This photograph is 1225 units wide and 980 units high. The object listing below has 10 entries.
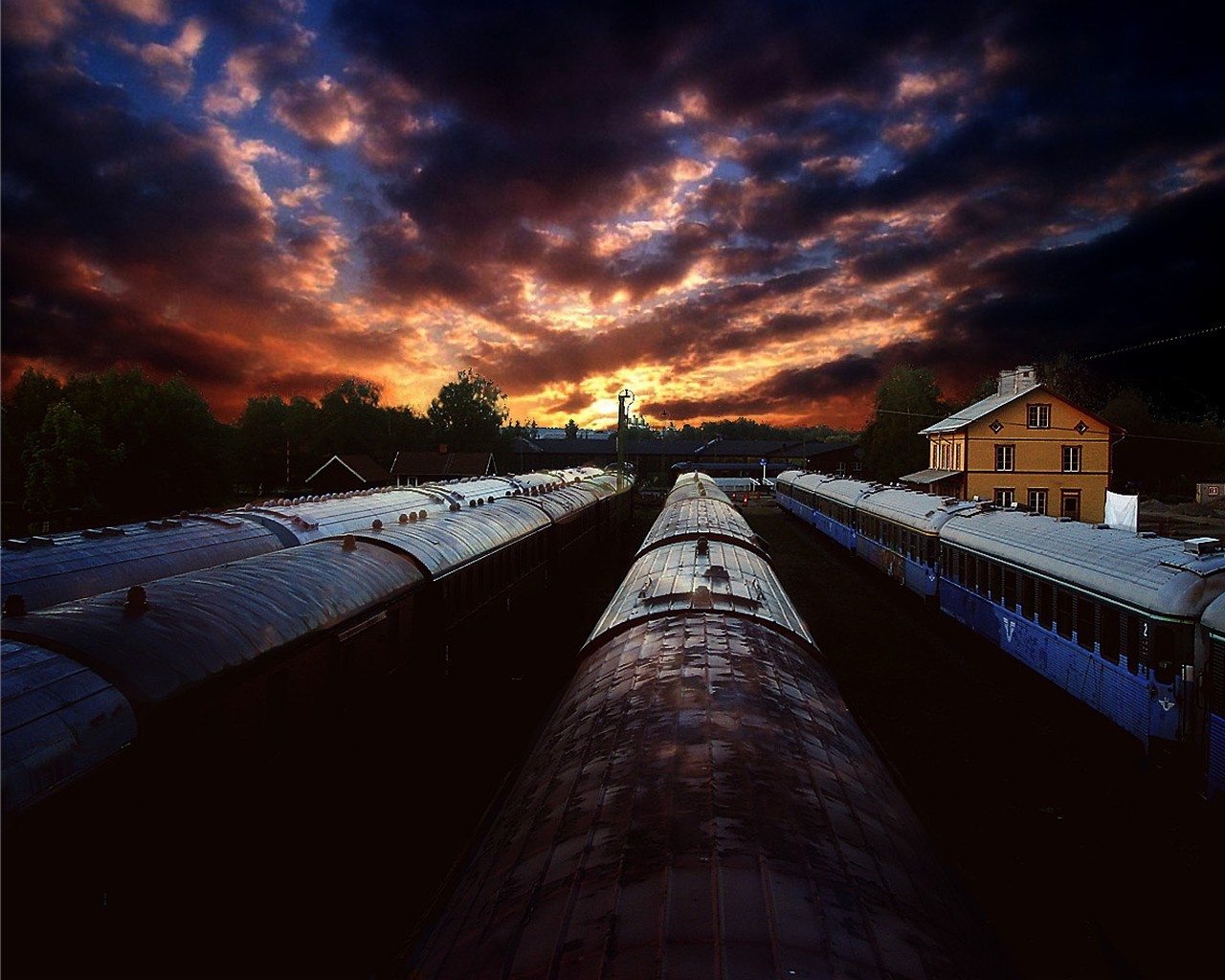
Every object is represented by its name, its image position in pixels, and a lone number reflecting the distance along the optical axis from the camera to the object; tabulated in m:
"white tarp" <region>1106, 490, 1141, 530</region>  31.53
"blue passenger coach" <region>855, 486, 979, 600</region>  21.59
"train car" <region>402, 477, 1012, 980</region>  3.01
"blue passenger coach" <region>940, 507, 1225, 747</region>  10.01
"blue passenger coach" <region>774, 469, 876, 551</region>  33.91
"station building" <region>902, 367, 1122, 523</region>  40.94
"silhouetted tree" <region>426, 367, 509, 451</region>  102.62
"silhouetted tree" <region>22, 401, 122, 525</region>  39.41
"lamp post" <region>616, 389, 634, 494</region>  52.59
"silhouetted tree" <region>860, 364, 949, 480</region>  67.56
